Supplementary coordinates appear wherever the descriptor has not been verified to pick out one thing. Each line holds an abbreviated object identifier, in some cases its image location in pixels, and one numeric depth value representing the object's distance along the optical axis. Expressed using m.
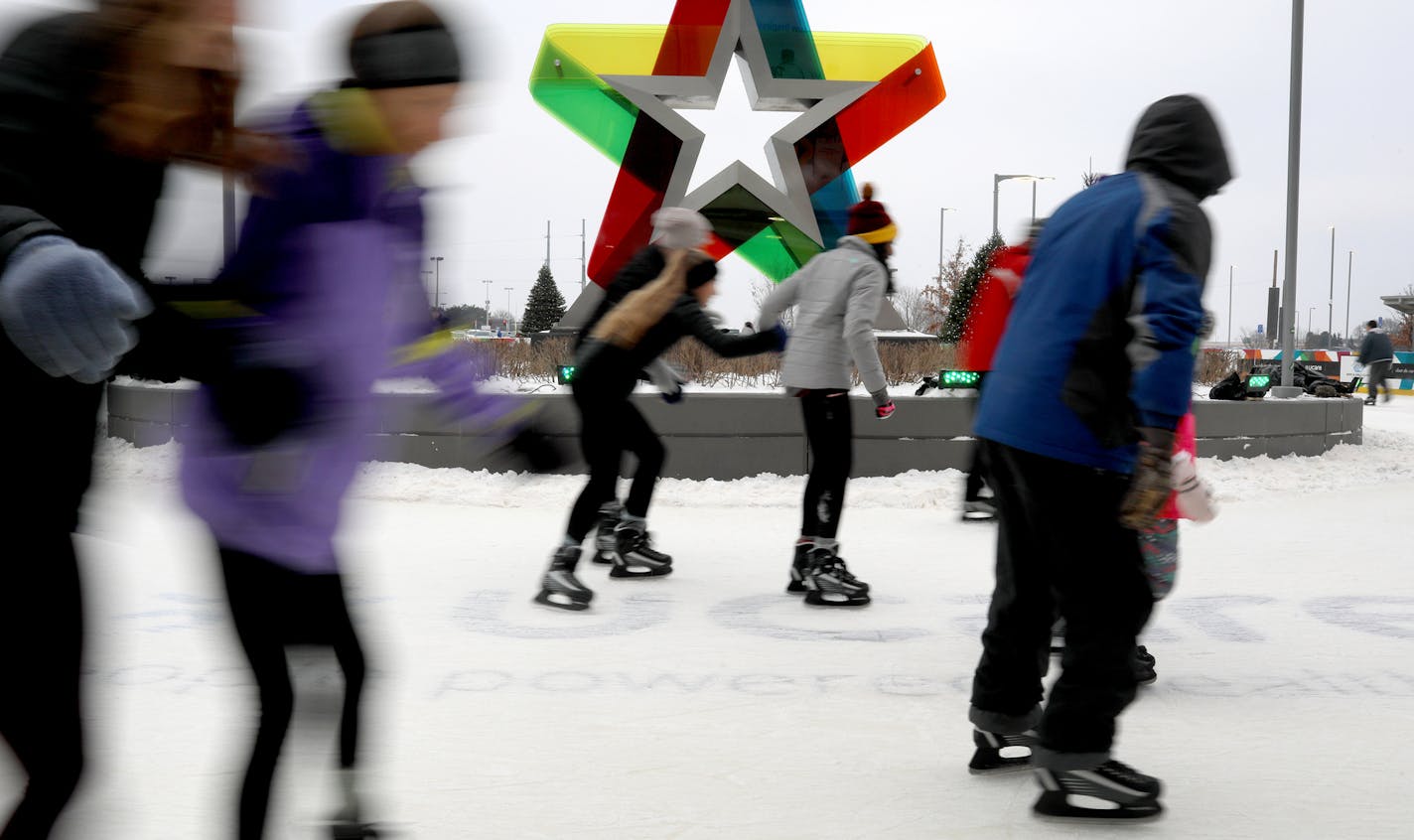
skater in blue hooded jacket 2.54
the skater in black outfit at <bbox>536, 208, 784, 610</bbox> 4.95
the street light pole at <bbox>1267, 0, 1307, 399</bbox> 12.88
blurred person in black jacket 1.50
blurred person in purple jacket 1.77
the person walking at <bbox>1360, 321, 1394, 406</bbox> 22.03
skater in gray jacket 5.04
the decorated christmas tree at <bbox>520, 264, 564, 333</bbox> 36.78
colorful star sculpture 12.33
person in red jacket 4.81
